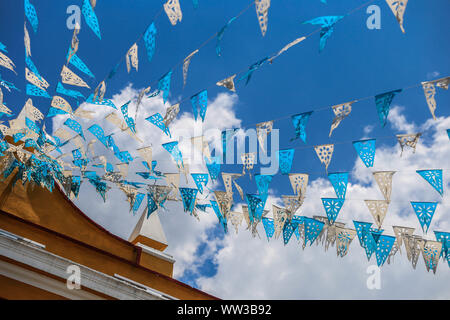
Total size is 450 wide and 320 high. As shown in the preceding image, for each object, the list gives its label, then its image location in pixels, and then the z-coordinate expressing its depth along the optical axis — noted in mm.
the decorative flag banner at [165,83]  5234
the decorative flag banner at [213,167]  5676
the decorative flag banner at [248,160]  5605
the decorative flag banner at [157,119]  5953
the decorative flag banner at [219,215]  6368
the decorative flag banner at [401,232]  5832
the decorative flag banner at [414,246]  5777
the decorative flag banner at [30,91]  6064
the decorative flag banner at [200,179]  6090
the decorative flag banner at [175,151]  6020
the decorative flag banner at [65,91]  6055
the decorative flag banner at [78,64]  5438
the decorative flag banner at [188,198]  6406
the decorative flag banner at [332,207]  5443
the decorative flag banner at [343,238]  6279
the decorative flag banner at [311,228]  6141
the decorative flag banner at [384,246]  5761
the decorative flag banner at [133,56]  5328
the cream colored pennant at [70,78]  5781
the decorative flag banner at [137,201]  7109
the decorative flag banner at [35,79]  5980
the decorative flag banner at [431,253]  5668
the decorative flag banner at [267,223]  6438
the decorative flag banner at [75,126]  7074
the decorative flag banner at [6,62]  5703
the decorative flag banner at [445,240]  5402
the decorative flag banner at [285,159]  5383
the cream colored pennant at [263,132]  5277
